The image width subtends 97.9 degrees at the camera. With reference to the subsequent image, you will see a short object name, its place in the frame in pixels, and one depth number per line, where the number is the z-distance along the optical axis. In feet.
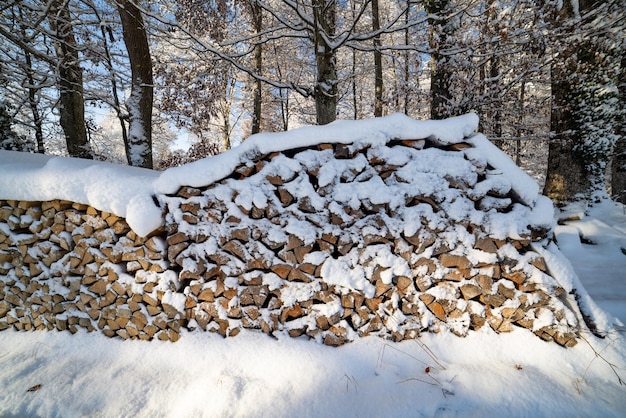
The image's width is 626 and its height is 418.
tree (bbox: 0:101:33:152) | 17.39
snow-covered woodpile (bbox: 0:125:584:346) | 7.71
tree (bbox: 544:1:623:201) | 13.04
